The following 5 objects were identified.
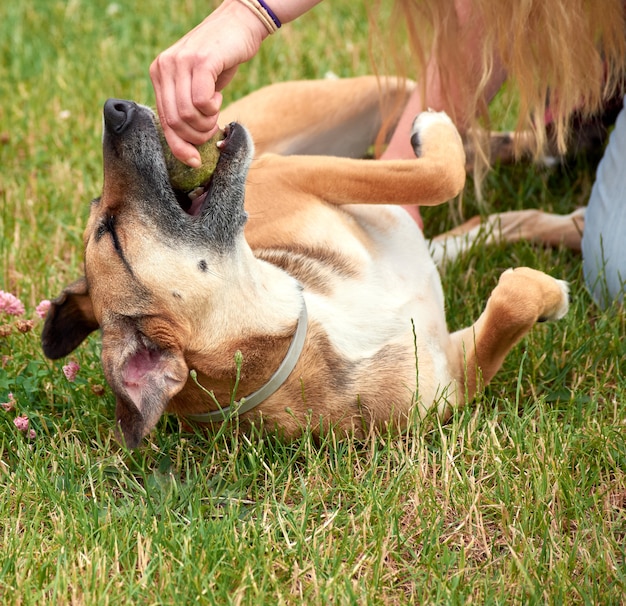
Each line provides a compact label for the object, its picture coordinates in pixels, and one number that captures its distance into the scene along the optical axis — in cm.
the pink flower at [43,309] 319
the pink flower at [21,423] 296
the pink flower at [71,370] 304
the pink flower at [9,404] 304
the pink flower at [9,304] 329
